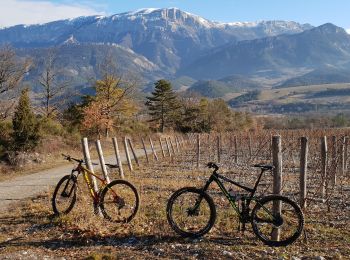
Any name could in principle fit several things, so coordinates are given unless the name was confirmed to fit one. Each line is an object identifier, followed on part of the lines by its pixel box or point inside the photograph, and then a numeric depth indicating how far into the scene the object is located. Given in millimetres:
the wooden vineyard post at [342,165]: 20125
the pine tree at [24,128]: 24953
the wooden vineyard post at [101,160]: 12650
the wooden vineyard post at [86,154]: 11455
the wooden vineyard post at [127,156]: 21583
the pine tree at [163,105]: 75625
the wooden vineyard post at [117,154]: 18169
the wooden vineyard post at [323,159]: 13170
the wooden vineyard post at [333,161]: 13289
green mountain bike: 8469
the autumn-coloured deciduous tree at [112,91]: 56244
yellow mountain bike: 10023
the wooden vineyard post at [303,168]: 10711
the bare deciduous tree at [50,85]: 51375
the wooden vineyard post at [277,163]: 8791
